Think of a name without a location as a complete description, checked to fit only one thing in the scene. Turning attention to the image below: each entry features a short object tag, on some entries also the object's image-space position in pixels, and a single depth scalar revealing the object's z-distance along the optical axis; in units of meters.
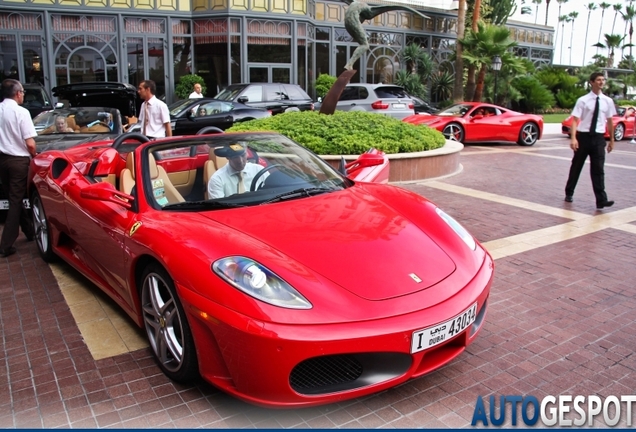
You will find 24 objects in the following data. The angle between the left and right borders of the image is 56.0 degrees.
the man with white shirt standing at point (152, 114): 8.04
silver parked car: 17.84
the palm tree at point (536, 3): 96.19
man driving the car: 4.10
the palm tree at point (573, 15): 107.00
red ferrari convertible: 2.84
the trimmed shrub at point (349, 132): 10.27
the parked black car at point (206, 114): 14.94
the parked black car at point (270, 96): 17.36
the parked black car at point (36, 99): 14.40
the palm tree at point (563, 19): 107.44
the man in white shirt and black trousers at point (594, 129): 7.98
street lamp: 25.00
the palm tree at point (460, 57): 27.39
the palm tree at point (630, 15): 88.44
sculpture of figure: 12.25
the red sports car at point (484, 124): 16.20
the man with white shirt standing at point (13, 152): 6.01
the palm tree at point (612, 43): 78.69
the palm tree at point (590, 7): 102.12
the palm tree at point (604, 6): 105.64
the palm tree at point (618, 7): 93.00
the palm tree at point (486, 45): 26.22
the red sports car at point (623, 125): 19.00
